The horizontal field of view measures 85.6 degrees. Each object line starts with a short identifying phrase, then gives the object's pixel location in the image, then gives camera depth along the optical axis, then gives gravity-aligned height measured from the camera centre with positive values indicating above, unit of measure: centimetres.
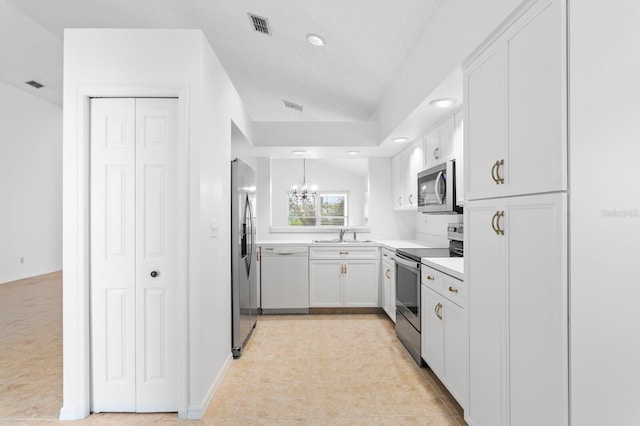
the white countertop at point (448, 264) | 212 -36
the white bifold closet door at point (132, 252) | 214 -25
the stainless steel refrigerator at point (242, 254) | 301 -40
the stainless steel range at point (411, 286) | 286 -65
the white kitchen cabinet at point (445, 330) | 208 -79
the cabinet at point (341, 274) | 442 -79
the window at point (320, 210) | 824 +6
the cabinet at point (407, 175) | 388 +47
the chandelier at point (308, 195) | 814 +41
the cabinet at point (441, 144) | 289 +62
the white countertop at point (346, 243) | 421 -39
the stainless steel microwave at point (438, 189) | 279 +21
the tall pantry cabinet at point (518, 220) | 123 -3
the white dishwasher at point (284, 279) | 440 -85
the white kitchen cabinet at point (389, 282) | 382 -82
